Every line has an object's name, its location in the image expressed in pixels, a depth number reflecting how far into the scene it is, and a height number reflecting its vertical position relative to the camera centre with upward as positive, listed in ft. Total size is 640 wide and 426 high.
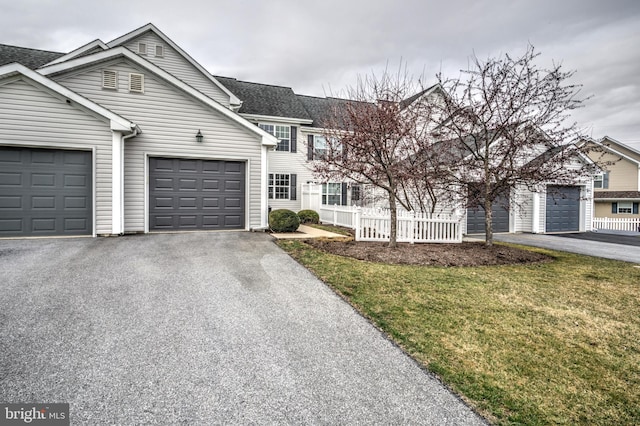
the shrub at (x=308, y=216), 52.37 -1.33
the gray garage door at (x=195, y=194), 33.47 +1.43
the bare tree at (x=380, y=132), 28.25 +7.22
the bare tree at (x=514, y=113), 29.04 +9.31
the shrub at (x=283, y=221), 35.73 -1.50
